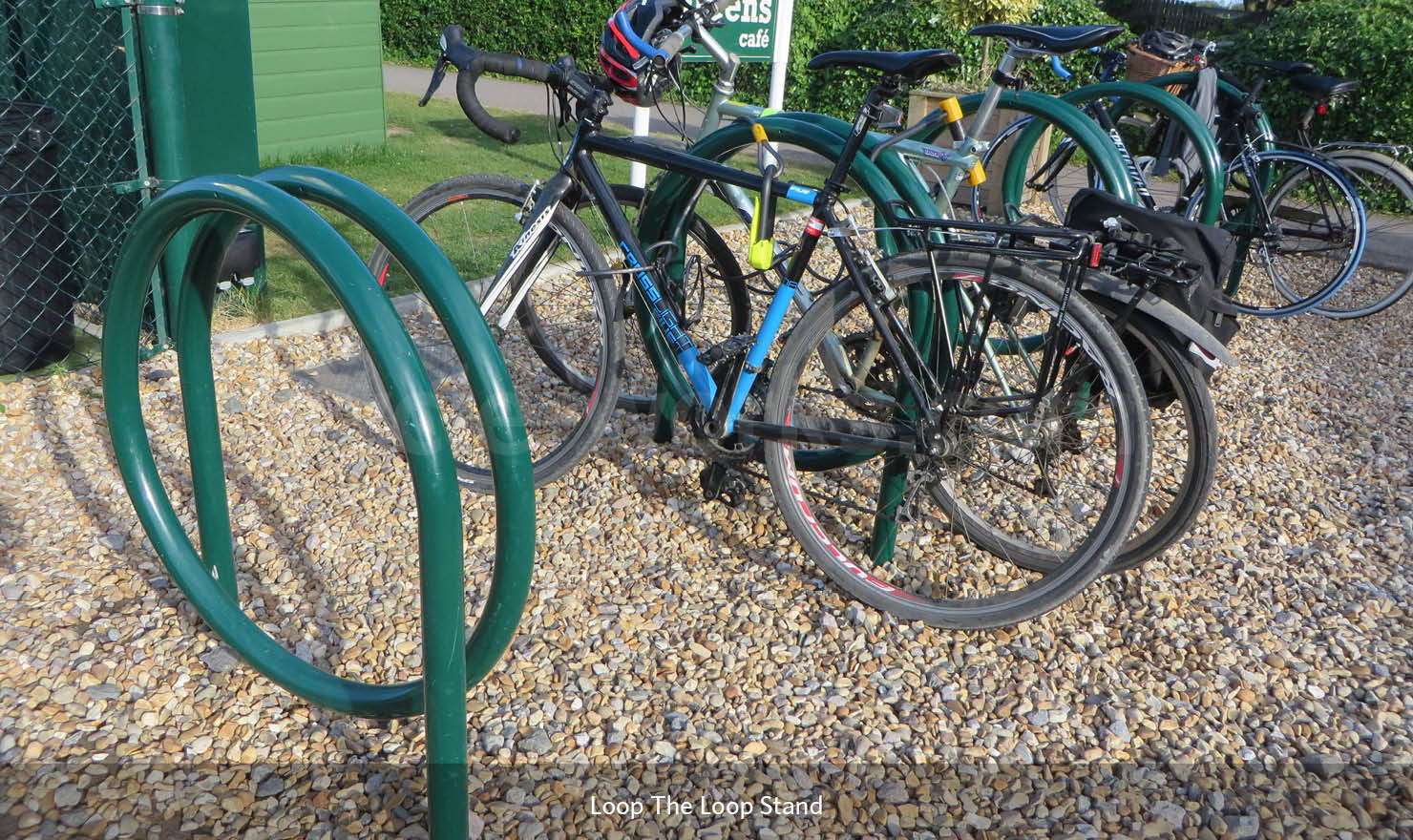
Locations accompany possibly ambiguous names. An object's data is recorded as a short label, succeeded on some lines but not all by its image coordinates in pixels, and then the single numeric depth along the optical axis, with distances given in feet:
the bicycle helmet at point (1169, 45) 20.54
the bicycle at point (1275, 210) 18.93
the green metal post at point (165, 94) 12.48
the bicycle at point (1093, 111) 10.82
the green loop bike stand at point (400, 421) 5.61
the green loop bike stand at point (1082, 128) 12.37
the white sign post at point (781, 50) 21.54
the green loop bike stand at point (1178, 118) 14.85
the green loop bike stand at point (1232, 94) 18.72
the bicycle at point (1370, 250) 19.19
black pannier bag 8.61
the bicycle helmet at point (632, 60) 10.06
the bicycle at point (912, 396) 8.51
